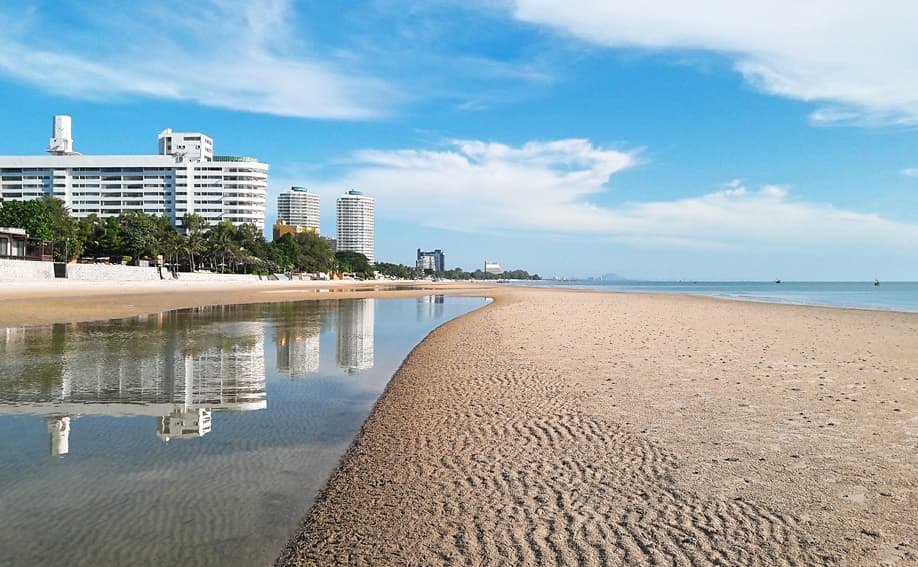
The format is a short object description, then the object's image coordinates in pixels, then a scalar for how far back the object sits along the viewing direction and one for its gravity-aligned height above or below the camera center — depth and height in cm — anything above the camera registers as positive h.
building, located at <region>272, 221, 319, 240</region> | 19162 +1937
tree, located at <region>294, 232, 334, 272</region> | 13601 +784
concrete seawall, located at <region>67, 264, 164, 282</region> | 5478 +112
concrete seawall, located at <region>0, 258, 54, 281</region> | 4632 +116
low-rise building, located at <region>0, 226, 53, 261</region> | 5794 +424
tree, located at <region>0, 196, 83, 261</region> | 6425 +759
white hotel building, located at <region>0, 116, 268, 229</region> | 14262 +2635
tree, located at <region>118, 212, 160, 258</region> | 7900 +722
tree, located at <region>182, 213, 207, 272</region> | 9239 +846
